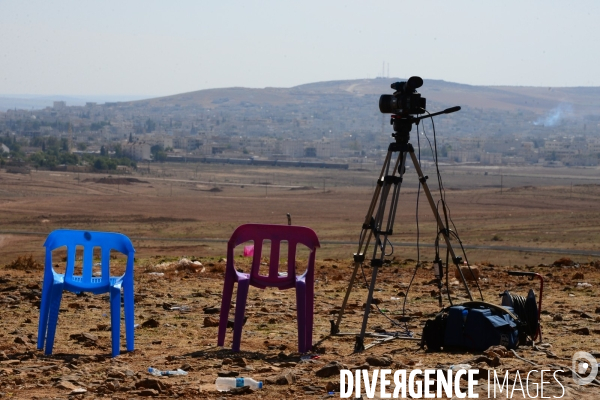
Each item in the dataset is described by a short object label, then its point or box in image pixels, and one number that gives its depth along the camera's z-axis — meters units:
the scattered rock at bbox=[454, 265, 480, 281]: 11.49
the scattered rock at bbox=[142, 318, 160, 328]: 7.85
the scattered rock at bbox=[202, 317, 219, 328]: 7.91
